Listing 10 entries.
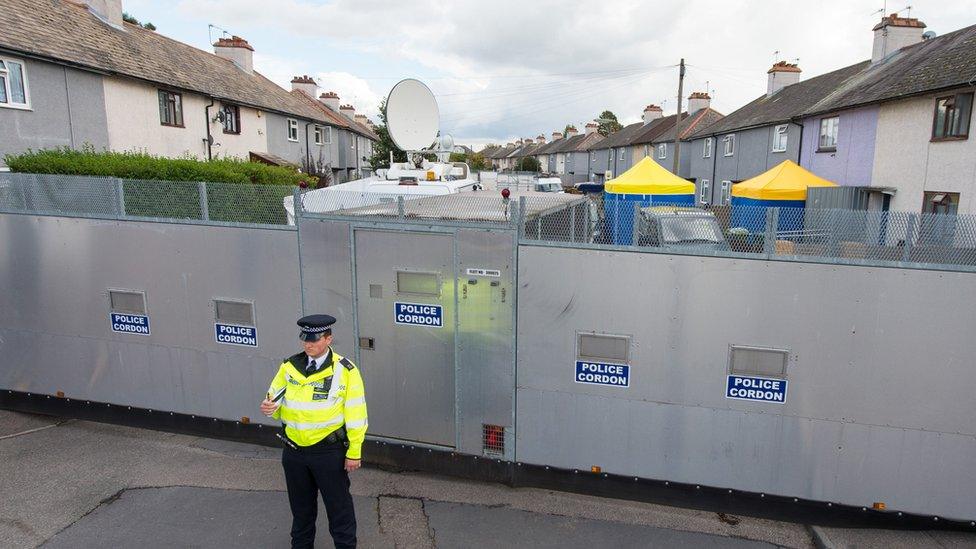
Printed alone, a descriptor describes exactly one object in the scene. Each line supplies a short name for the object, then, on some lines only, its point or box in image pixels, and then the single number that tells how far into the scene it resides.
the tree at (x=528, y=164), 72.80
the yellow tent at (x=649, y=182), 14.06
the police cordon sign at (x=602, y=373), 4.89
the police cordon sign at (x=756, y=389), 4.58
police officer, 3.85
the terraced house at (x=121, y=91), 12.81
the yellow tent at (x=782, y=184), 14.02
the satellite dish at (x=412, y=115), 8.73
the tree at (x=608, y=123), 86.51
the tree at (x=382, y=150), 29.78
